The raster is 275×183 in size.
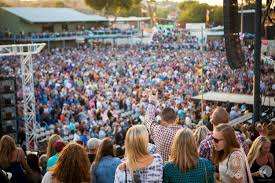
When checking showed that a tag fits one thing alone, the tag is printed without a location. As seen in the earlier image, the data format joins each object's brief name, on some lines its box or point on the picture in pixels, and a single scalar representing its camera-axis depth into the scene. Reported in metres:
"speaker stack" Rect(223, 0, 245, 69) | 9.27
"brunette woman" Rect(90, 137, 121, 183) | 3.17
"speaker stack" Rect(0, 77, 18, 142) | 10.39
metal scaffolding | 11.04
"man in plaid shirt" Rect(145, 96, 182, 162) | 3.34
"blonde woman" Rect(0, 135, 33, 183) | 3.45
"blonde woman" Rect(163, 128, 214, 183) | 2.59
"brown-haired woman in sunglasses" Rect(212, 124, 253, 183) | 2.85
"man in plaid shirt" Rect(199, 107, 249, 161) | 3.23
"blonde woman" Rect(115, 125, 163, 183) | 2.64
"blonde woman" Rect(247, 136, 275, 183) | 3.30
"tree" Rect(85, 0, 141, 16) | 57.06
